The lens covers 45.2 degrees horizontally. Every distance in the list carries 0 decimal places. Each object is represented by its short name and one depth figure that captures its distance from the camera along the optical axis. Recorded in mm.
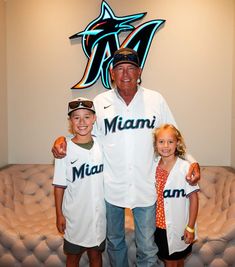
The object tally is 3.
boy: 1799
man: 1878
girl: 1783
